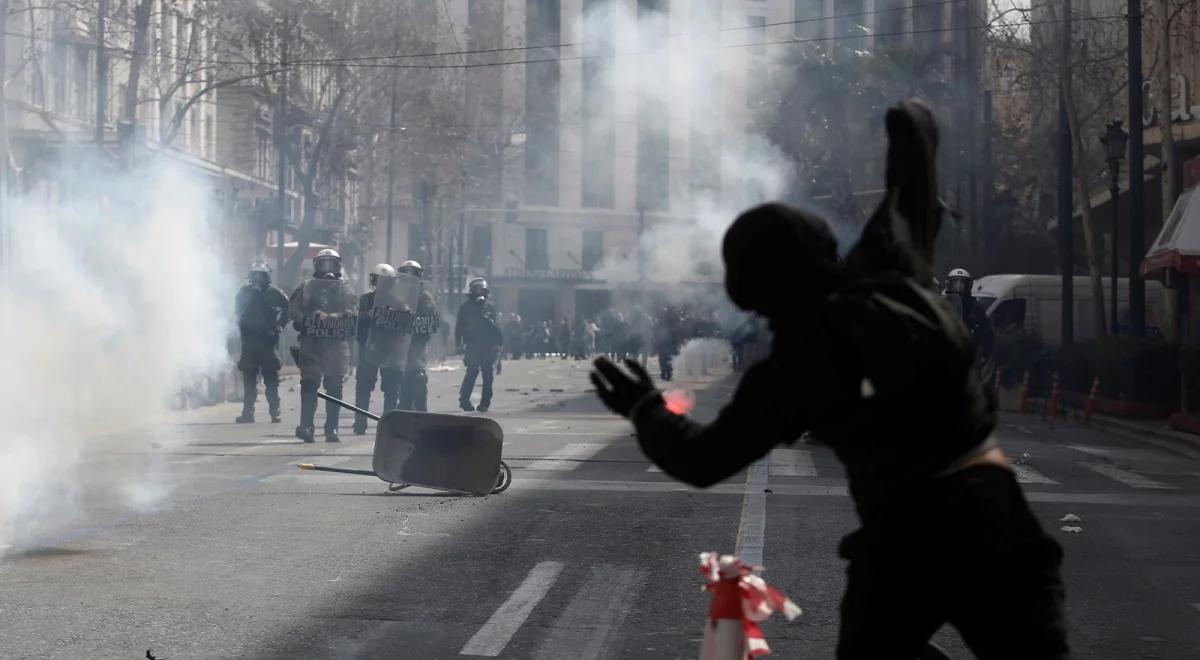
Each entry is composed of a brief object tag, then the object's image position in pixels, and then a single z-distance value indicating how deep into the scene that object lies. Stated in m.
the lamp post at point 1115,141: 25.72
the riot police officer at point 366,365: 17.27
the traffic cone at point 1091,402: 23.25
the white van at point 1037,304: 34.50
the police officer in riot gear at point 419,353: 17.72
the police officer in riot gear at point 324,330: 16.64
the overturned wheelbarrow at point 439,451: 10.45
